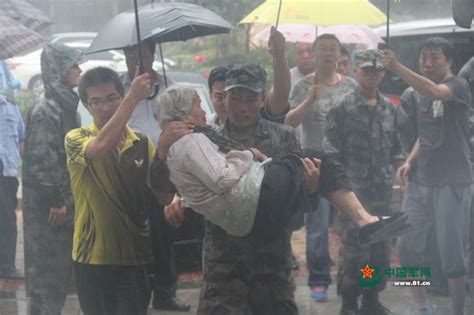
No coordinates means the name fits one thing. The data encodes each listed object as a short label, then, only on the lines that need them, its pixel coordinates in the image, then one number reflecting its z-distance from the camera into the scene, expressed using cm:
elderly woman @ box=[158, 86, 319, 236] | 332
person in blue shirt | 627
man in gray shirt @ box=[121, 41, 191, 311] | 449
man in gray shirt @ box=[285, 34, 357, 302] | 559
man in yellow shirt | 405
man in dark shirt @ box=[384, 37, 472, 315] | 501
